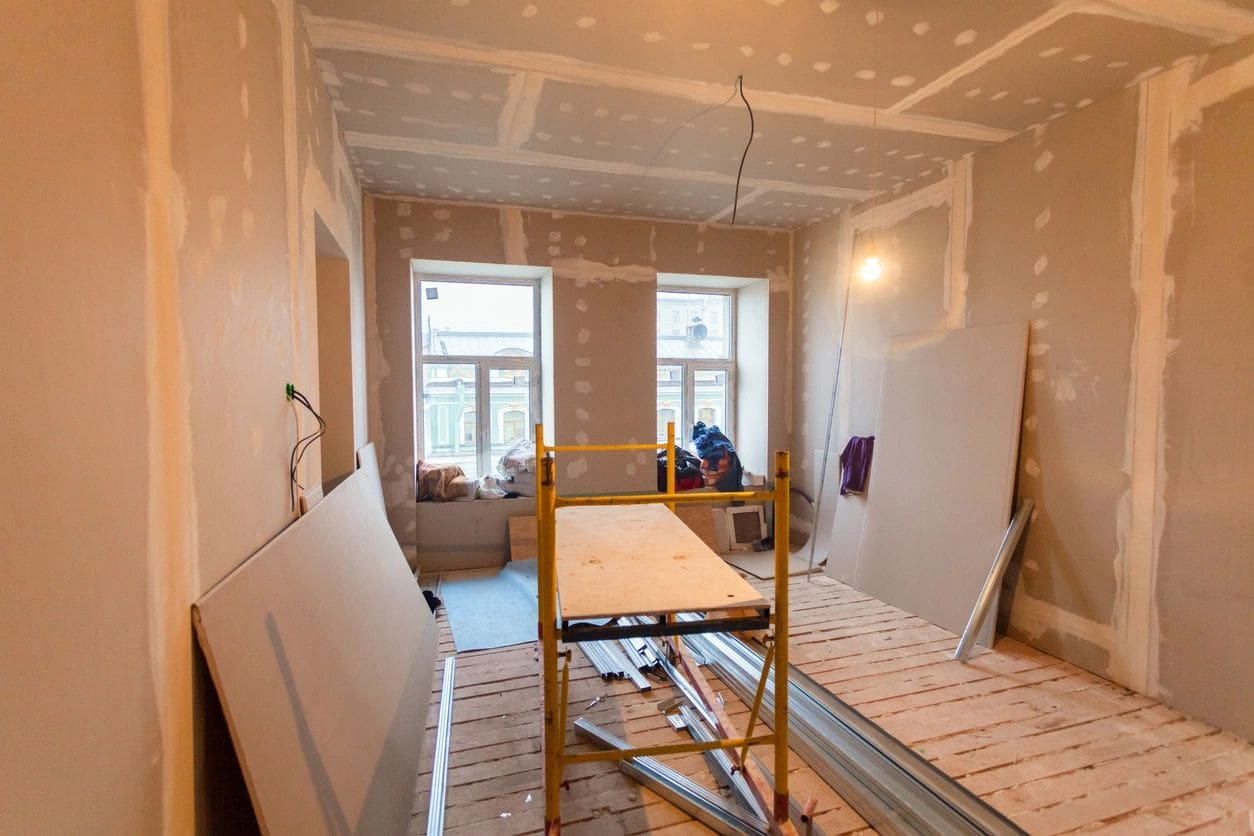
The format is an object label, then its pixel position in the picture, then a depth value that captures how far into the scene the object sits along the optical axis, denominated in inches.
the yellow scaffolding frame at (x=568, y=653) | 59.3
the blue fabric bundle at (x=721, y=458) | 181.2
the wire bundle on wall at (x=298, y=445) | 71.9
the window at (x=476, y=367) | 175.2
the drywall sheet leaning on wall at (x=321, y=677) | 47.1
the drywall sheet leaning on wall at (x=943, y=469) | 116.3
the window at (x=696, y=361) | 201.5
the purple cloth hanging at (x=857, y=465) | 152.9
